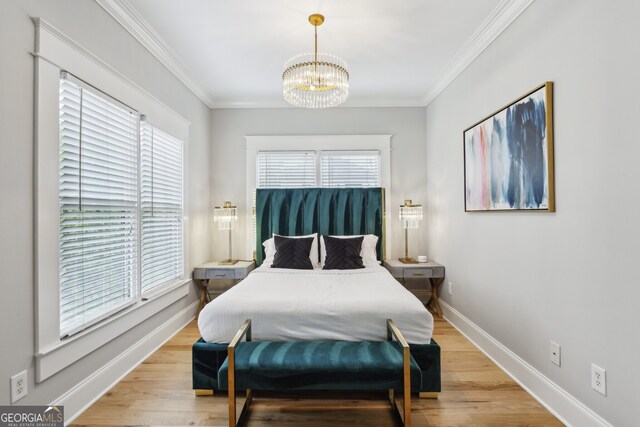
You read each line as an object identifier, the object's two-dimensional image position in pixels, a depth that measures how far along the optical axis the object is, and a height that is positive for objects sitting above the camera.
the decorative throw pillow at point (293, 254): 3.72 -0.41
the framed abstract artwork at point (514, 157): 2.15 +0.45
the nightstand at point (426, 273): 3.91 -0.65
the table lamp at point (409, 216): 4.16 +0.01
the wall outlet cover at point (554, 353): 2.07 -0.86
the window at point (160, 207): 2.93 +0.11
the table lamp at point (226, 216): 4.19 +0.02
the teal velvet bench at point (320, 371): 1.89 -0.88
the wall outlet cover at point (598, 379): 1.73 -0.86
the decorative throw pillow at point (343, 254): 3.70 -0.41
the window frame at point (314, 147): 4.54 +0.95
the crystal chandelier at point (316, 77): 2.53 +1.07
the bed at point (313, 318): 2.29 -0.70
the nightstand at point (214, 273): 3.89 -0.64
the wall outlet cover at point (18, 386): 1.68 -0.85
